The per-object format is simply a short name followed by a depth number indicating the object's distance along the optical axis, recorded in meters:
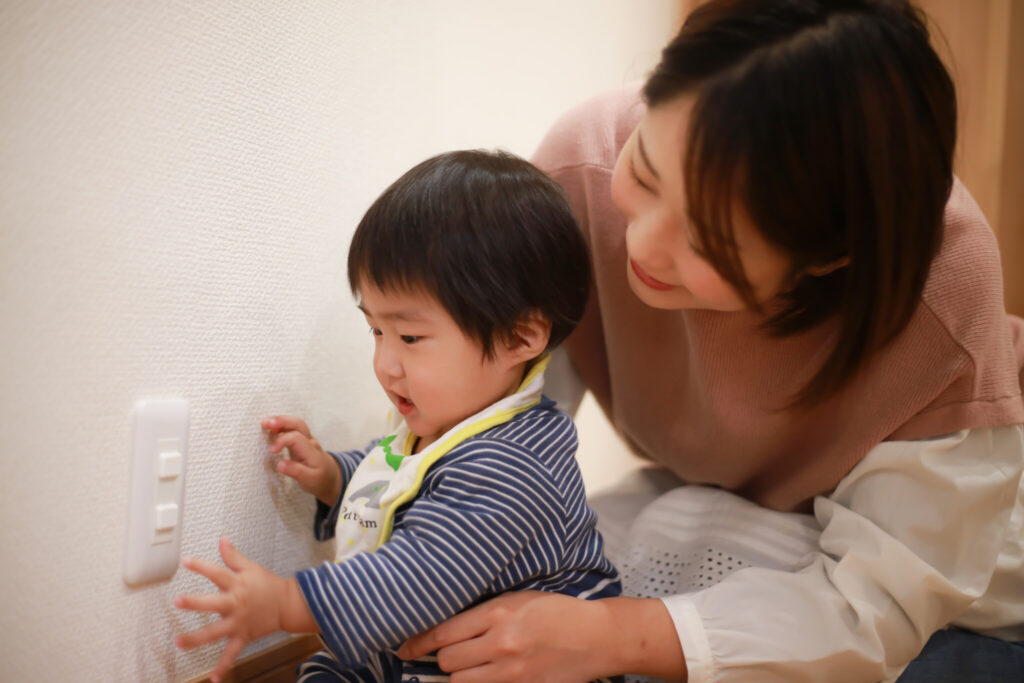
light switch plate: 0.56
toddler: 0.52
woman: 0.55
